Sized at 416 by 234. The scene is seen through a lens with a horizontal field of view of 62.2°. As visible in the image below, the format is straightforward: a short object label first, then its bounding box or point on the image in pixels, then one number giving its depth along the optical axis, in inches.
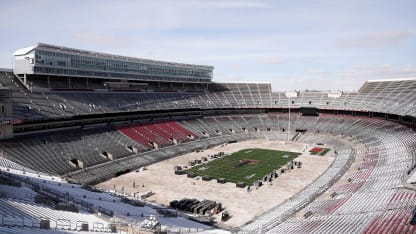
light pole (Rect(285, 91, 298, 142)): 3789.4
